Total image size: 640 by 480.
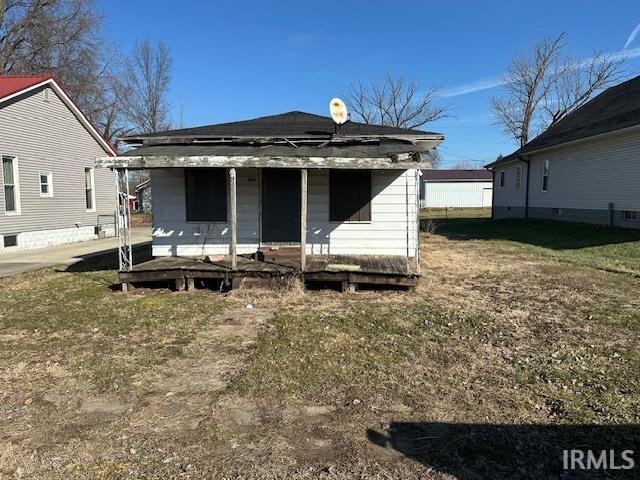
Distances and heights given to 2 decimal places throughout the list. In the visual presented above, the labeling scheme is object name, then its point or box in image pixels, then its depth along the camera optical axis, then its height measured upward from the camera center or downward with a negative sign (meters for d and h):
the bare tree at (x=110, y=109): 32.81 +7.67
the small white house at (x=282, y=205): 9.62 +0.03
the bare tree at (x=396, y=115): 42.50 +8.46
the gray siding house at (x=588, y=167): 14.68 +1.50
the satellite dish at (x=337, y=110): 9.47 +1.98
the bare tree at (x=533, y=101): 36.84 +8.92
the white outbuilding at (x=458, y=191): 48.66 +1.56
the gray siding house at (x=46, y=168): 14.16 +1.36
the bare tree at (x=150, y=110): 40.78 +8.74
